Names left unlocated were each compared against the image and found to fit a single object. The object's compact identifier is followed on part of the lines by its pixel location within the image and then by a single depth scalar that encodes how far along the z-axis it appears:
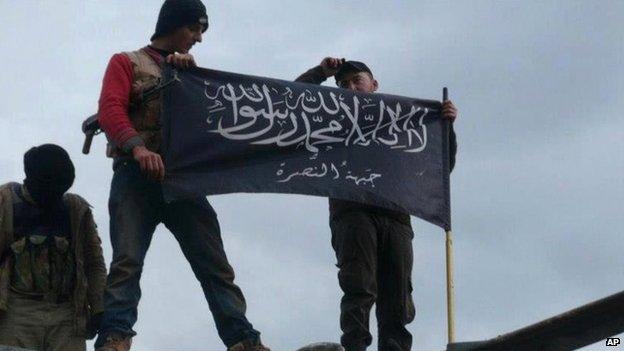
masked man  9.00
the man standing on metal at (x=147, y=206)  9.02
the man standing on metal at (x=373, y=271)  9.54
